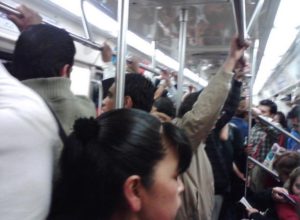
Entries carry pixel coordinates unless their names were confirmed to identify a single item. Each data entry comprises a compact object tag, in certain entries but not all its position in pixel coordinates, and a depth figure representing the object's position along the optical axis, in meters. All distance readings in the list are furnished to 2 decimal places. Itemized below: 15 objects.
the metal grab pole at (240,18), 1.25
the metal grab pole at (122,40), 1.49
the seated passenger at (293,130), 3.76
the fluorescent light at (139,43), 4.04
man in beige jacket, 1.62
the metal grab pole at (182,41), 2.68
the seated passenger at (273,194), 2.58
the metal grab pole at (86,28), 1.98
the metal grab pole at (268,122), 2.86
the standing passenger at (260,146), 3.48
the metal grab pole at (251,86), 2.98
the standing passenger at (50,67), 1.16
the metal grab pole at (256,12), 2.34
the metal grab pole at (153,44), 3.90
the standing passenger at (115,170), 0.82
